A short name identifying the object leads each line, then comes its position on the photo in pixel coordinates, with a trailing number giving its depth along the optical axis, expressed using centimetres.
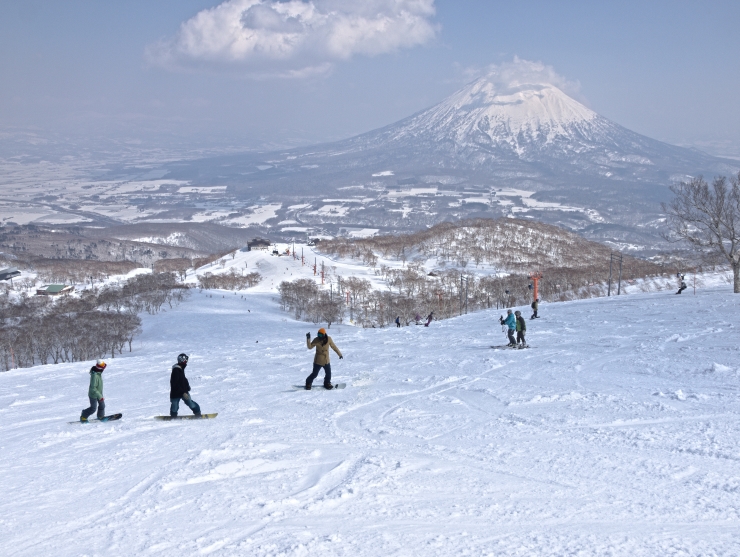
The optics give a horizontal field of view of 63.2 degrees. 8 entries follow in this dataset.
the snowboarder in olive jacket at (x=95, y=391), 1154
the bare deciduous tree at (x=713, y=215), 3203
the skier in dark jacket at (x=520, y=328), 1772
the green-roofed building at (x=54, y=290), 10219
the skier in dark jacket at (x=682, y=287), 2964
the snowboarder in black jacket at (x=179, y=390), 1130
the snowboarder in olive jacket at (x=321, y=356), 1294
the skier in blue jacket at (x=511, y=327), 1825
